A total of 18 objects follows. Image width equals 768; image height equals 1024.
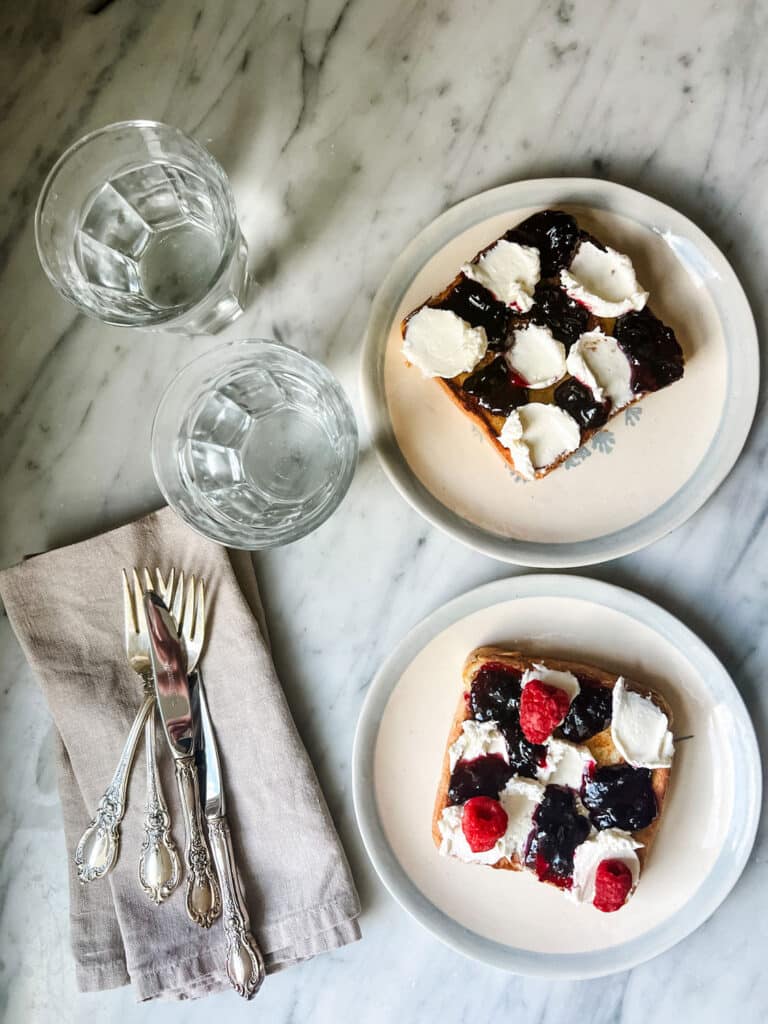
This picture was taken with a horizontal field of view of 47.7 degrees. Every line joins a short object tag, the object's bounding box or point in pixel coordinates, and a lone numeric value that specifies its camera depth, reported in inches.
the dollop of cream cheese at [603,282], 17.9
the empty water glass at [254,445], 18.3
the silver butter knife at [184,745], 18.8
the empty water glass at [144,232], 18.1
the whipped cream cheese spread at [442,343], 17.9
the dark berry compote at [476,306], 18.0
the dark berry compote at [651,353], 17.8
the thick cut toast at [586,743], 18.1
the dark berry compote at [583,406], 17.9
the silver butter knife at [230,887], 18.6
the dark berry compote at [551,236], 18.1
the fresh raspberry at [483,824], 17.5
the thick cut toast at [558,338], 17.9
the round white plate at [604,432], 18.4
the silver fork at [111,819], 19.0
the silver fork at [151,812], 18.7
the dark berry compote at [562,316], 18.1
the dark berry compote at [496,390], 18.1
